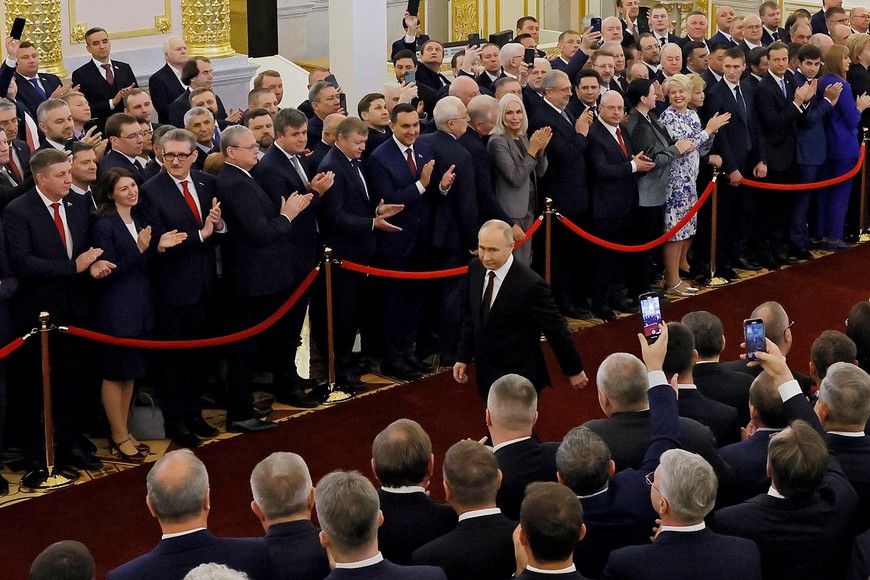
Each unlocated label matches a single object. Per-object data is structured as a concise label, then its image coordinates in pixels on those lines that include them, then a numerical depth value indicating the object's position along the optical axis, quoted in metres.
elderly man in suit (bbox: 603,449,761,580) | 4.67
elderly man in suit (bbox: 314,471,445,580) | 4.50
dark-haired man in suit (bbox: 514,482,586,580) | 4.43
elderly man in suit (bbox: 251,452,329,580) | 4.92
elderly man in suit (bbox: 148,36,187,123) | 11.82
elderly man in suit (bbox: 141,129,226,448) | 7.73
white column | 13.60
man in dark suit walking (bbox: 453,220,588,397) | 7.16
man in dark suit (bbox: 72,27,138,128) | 11.76
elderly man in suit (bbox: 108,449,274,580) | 4.69
